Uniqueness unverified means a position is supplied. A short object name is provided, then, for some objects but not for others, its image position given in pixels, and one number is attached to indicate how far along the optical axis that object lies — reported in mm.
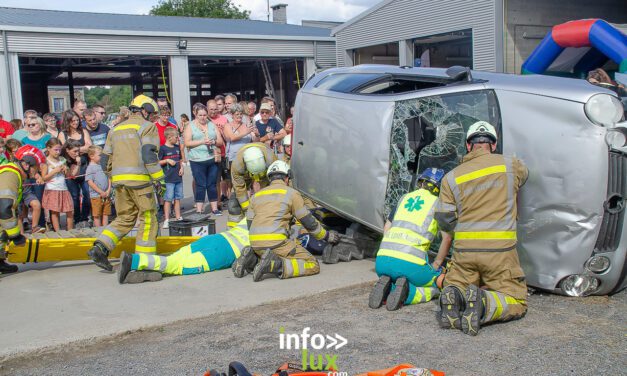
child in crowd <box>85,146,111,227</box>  9406
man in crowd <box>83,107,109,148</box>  9984
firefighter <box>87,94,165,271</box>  7062
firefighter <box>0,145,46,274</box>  6781
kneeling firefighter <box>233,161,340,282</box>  6605
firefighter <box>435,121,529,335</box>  4910
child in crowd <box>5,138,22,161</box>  9008
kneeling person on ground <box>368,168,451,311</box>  5566
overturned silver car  5109
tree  72000
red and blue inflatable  10227
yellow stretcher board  7082
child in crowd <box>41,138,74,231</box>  9172
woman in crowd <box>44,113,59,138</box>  10372
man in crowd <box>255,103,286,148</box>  10789
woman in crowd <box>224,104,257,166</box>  10336
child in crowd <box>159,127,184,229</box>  10008
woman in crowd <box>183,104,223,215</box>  10359
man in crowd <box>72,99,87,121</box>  10984
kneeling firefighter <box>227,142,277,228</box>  7449
